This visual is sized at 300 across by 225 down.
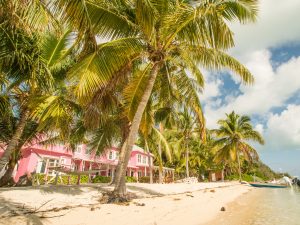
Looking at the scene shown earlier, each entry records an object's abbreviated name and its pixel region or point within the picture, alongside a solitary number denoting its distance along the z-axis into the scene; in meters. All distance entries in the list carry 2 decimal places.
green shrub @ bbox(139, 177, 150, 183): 26.94
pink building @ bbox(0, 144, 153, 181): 21.39
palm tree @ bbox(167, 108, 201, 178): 28.70
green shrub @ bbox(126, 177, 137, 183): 25.67
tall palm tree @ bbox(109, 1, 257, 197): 6.87
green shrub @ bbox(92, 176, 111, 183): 22.89
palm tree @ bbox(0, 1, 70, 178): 4.05
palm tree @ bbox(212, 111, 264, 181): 30.22
